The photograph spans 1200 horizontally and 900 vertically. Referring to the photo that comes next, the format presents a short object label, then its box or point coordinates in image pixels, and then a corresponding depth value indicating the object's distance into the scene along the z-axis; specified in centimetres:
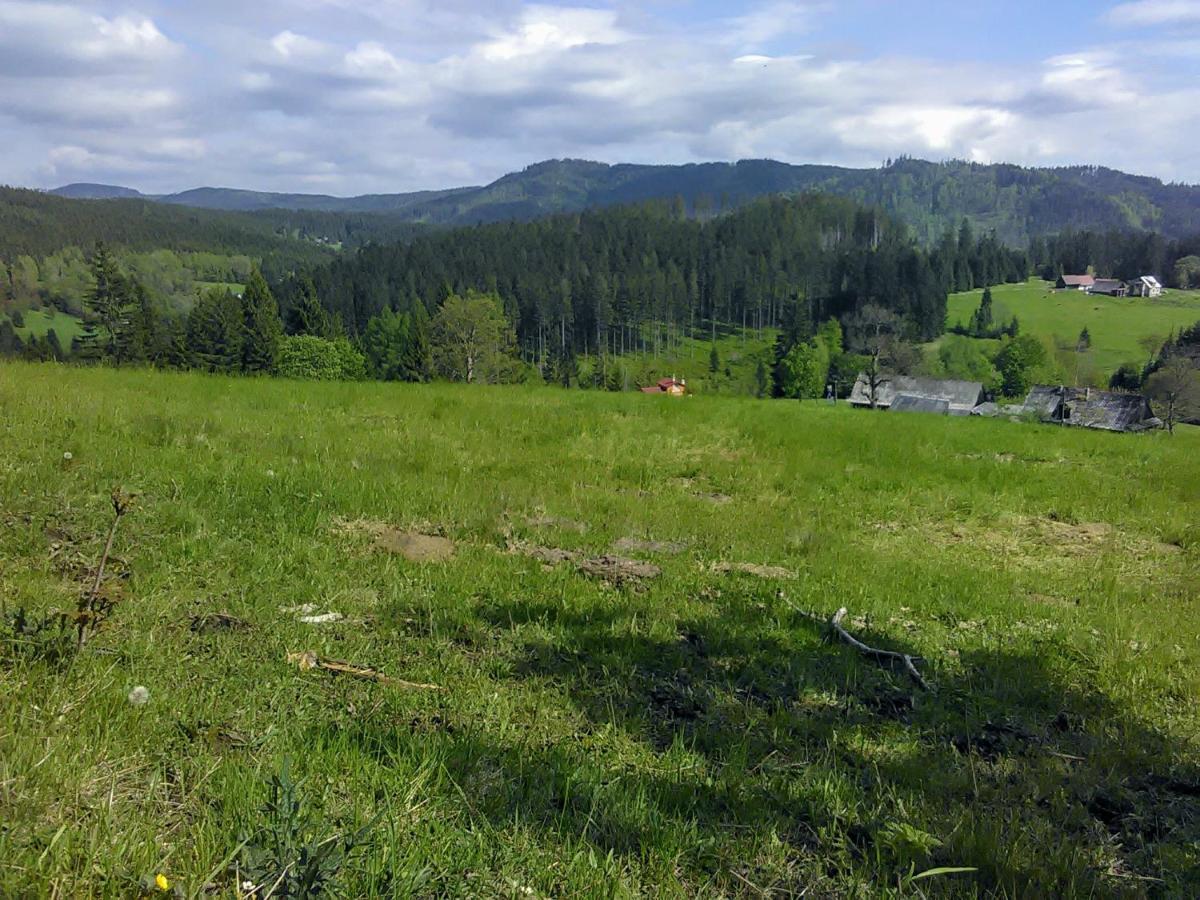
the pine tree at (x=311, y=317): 7825
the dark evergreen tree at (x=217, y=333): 6341
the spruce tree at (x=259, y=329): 6469
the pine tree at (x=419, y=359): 7069
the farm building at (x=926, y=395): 8062
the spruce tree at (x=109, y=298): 5850
